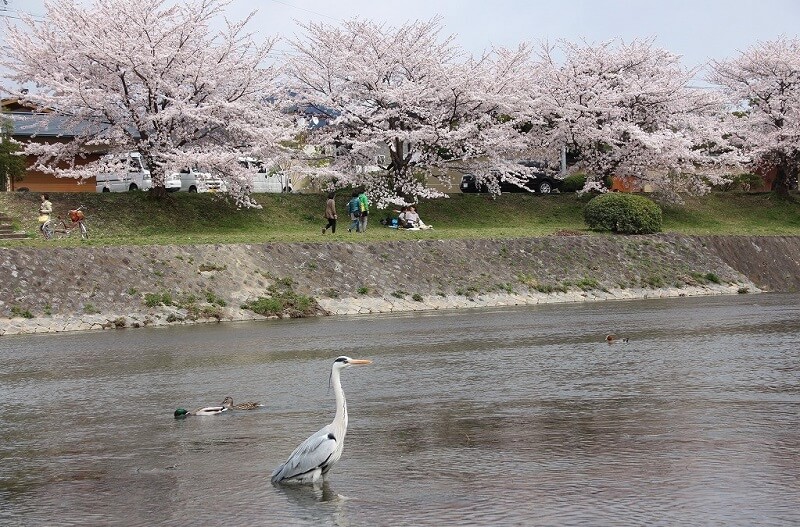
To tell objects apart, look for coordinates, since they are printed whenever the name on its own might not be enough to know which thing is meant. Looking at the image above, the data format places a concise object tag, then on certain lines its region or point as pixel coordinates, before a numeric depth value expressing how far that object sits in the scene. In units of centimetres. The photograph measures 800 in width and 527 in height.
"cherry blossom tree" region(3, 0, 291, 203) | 4466
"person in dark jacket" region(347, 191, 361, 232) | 4447
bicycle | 3916
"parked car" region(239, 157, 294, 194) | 5758
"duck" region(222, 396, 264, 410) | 1570
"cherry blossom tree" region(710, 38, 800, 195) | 6034
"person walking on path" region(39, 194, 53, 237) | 3953
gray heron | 1088
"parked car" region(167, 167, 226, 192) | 5030
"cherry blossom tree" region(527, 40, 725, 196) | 5572
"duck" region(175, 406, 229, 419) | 1535
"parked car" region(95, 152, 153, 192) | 4758
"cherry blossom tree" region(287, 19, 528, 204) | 5150
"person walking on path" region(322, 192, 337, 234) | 4275
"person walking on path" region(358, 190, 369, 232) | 4416
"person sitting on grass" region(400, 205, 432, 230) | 4734
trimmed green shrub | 4575
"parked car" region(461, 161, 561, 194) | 5878
